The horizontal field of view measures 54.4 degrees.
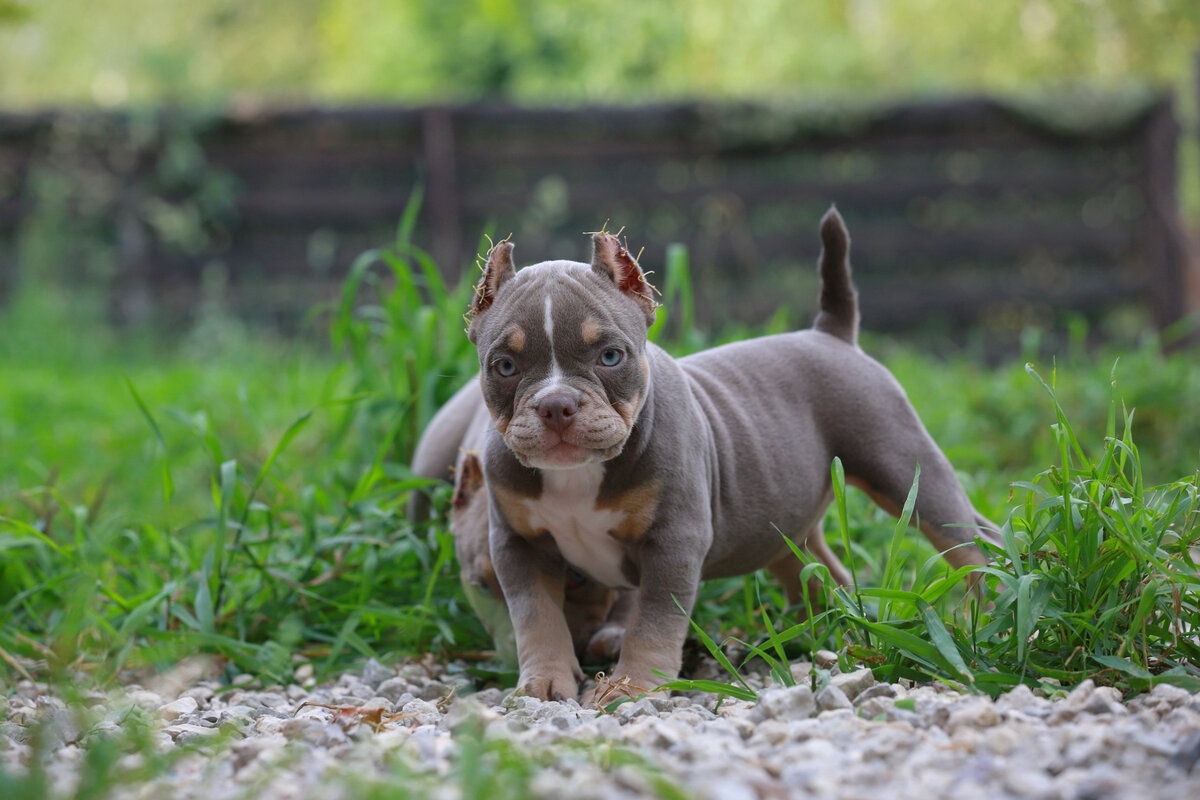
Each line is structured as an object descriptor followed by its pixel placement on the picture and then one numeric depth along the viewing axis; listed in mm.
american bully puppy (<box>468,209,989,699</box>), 2676
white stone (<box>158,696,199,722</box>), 2705
